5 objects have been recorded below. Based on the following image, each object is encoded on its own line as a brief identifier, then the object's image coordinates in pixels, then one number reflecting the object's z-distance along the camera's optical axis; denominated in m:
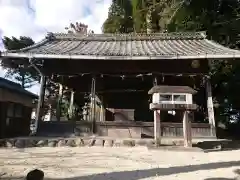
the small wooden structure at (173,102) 5.36
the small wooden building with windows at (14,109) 7.05
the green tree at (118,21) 12.86
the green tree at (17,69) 14.86
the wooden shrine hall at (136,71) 6.48
